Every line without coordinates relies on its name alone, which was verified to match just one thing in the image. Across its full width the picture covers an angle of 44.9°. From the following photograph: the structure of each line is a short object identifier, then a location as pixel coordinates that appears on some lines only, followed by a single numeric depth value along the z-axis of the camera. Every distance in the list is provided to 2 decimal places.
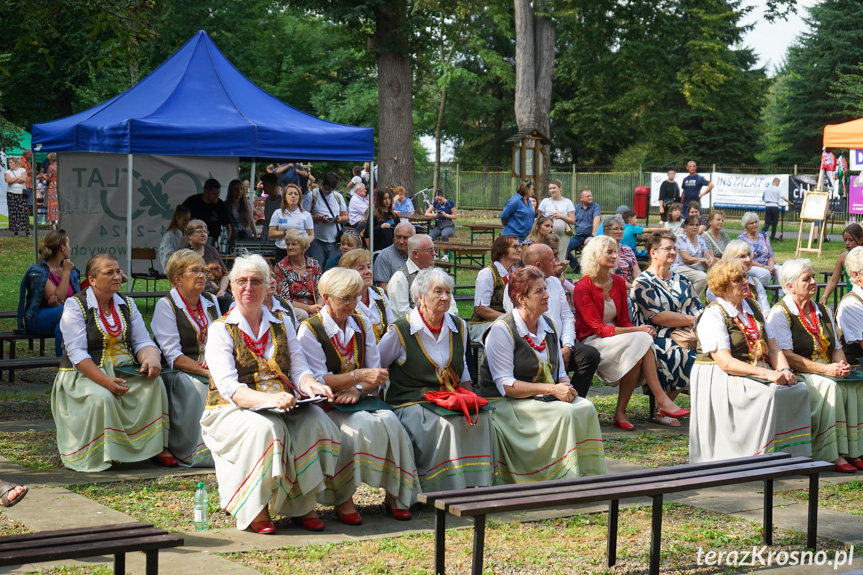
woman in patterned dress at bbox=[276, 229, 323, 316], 8.26
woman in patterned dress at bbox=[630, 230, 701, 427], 8.12
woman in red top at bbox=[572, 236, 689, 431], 7.80
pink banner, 28.05
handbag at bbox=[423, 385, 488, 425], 5.68
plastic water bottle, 5.11
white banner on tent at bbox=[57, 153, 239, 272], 13.67
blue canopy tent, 9.92
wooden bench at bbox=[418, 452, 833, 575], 4.27
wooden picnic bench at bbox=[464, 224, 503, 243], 19.97
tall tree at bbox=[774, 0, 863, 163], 42.78
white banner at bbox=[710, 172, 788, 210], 31.94
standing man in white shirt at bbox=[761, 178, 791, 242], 25.84
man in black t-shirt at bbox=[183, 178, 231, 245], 12.01
